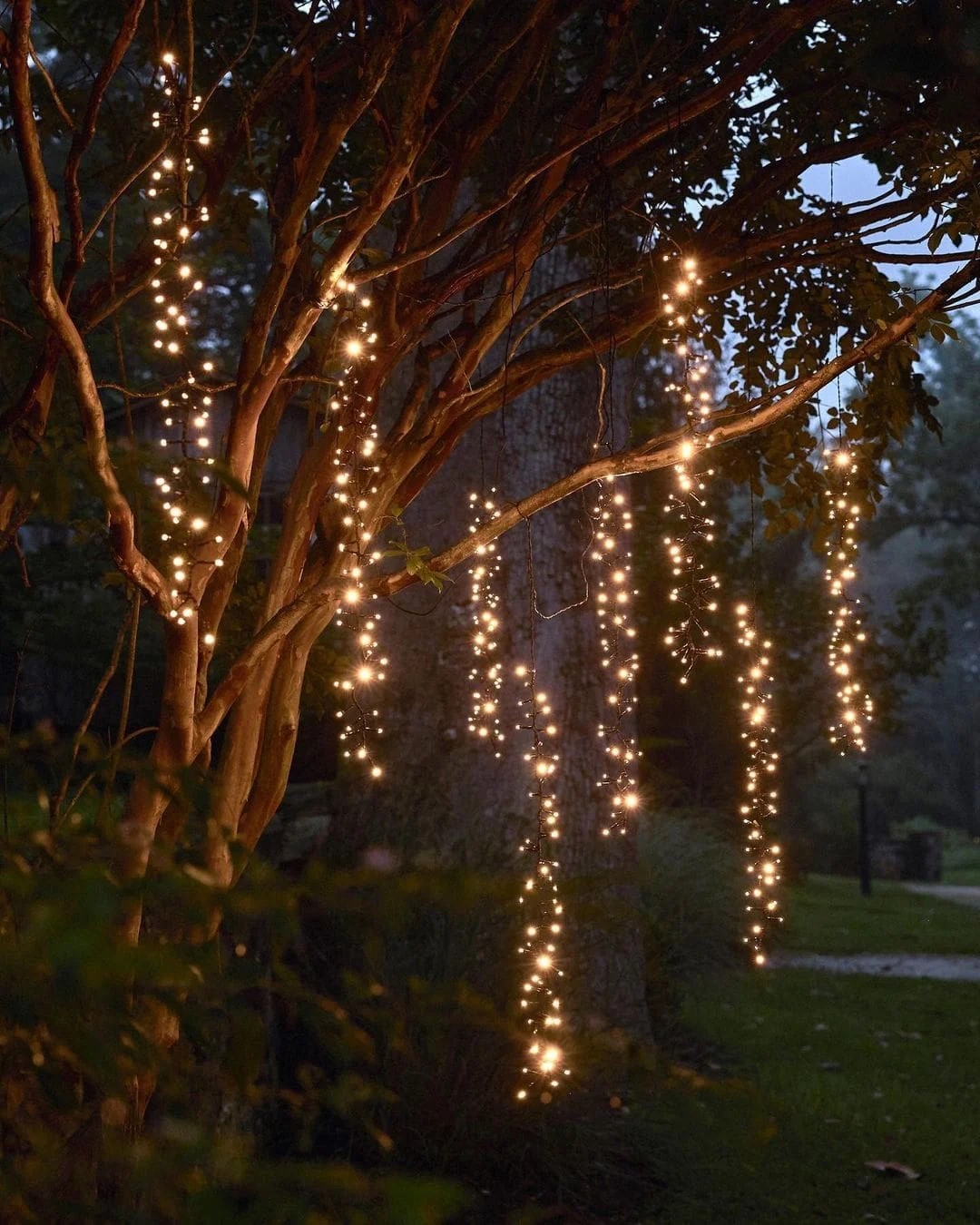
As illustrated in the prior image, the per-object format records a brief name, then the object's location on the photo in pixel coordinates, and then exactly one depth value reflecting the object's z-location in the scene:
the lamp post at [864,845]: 18.07
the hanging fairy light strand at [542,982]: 2.79
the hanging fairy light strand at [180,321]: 2.74
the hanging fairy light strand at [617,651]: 3.69
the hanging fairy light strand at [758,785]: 4.09
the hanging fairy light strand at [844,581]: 3.98
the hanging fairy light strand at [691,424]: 3.13
